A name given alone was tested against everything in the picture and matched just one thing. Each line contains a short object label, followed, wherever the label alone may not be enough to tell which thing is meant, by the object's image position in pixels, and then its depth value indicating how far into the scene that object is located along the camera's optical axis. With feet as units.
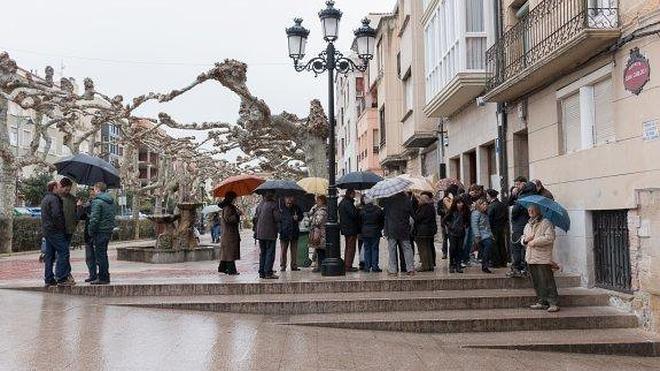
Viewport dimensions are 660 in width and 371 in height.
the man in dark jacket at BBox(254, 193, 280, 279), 39.47
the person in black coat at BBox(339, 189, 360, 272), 41.75
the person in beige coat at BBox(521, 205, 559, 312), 31.30
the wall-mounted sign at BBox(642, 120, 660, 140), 29.68
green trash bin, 48.11
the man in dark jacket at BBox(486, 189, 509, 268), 40.29
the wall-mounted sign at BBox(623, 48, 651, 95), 30.32
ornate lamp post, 39.52
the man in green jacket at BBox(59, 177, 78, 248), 36.78
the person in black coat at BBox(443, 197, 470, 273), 40.32
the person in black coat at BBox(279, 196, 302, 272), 42.34
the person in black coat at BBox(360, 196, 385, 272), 41.39
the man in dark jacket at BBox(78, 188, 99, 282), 37.63
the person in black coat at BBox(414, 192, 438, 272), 40.32
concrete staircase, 28.60
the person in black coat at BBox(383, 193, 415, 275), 38.58
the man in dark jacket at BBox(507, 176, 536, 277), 35.63
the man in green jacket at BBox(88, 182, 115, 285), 36.73
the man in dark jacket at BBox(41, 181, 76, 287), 36.24
